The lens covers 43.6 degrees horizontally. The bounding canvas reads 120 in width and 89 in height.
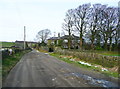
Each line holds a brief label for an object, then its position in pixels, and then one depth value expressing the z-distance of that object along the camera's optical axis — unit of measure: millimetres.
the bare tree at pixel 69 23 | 45341
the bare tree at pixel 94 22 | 40828
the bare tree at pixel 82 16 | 41950
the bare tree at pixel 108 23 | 40188
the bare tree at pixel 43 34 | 97438
